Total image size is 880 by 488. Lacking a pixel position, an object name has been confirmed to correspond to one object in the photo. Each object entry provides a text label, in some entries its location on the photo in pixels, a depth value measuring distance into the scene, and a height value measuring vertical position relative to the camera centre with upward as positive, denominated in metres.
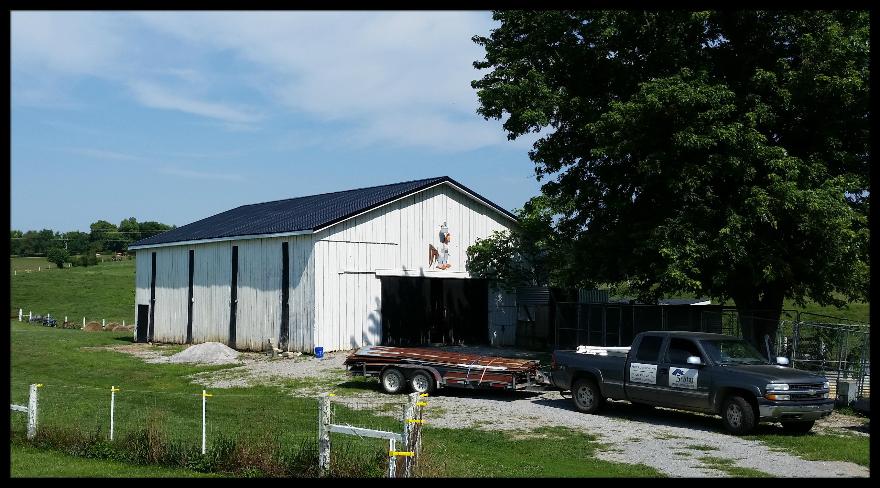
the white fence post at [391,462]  11.11 -2.47
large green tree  22.39 +3.76
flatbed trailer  20.98 -2.44
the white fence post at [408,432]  11.28 -2.12
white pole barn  32.88 +0.05
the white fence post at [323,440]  11.94 -2.37
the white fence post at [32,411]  14.94 -2.50
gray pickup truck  15.97 -2.12
